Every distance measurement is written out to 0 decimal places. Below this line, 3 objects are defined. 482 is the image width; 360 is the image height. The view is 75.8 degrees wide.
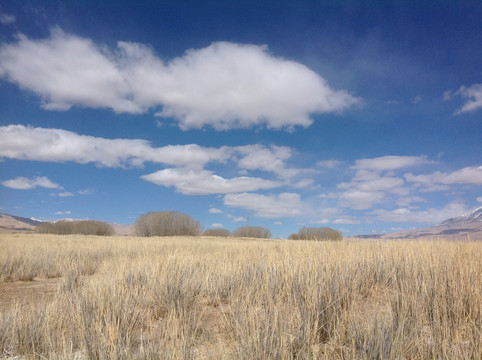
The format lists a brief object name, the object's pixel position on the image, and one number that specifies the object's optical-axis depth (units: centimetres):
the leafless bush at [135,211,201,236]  6419
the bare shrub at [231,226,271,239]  7731
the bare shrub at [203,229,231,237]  8352
